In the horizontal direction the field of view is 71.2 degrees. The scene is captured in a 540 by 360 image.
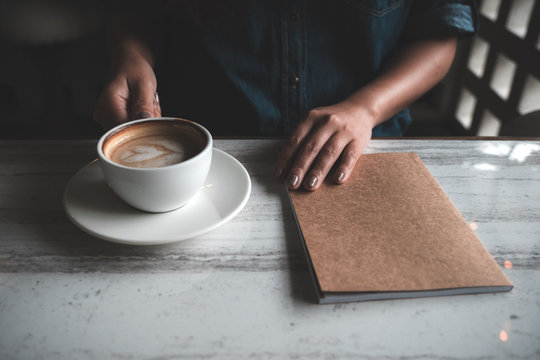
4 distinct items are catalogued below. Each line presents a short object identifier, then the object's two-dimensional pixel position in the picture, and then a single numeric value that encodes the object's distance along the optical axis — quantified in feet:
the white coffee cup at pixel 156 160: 1.63
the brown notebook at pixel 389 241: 1.45
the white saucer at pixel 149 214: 1.63
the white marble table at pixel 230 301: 1.30
